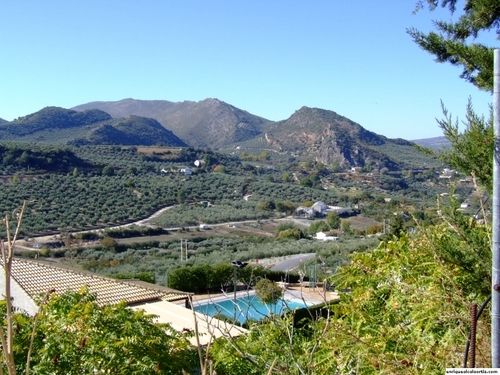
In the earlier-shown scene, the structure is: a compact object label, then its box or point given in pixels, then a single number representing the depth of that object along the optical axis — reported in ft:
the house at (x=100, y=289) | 27.78
